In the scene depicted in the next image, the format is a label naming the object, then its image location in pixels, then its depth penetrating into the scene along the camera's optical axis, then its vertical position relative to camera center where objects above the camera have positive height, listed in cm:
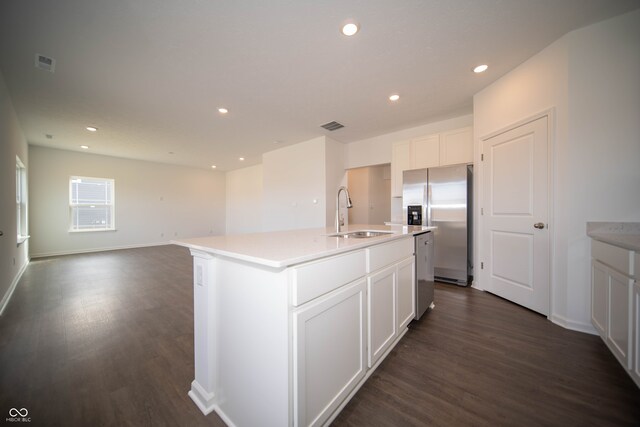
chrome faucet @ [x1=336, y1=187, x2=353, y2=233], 208 -10
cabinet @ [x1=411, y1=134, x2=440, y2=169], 393 +107
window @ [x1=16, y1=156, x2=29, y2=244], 420 +22
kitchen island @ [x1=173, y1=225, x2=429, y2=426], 98 -59
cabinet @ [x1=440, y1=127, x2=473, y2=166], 365 +108
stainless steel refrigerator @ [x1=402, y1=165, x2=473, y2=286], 334 -4
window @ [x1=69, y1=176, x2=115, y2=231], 612 +26
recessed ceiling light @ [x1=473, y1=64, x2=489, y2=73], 256 +165
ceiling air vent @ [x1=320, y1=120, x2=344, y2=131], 421 +166
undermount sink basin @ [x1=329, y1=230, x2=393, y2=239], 210 -20
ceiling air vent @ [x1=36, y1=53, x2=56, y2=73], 231 +160
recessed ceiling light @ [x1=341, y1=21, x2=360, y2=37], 194 +162
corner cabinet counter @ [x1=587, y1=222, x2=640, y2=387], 129 -52
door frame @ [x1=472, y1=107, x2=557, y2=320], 226 +24
